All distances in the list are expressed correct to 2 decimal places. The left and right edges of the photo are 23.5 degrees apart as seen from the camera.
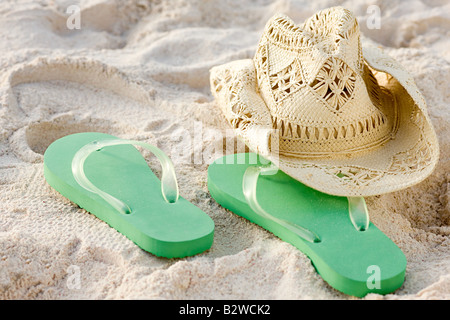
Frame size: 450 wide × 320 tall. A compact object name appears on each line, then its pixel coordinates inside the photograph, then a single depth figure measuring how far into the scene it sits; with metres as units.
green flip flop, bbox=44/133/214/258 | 1.25
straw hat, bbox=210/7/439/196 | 1.31
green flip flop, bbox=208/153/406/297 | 1.21
